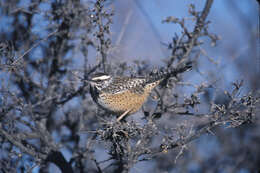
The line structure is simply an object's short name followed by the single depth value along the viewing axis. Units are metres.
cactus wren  7.28
